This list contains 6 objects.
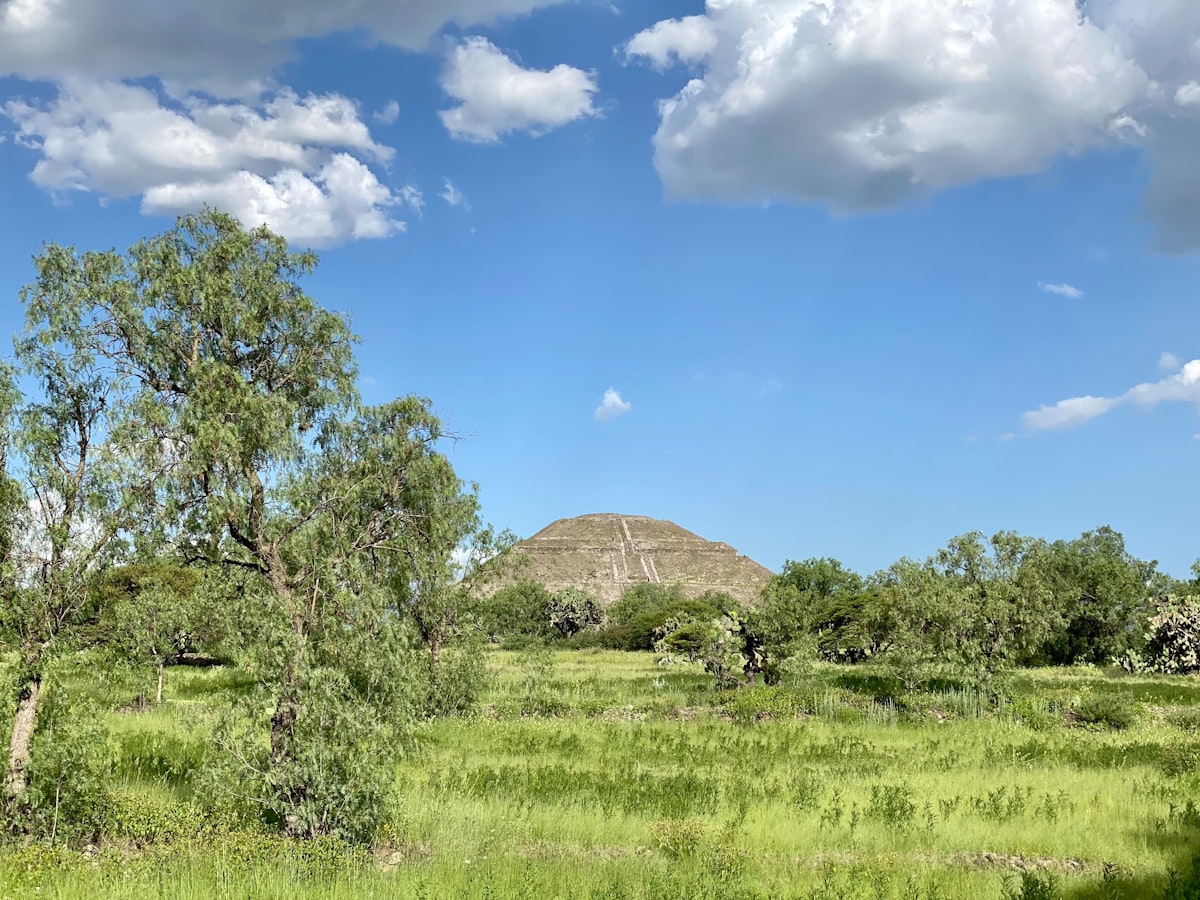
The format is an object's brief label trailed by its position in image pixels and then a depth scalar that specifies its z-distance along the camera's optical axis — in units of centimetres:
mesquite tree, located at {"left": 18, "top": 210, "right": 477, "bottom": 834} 1272
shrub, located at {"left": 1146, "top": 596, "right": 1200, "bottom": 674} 4359
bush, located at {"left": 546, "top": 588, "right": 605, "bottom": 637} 8731
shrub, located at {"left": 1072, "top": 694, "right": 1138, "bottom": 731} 2556
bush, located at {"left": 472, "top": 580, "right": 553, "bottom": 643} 8019
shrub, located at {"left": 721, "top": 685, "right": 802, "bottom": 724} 2781
